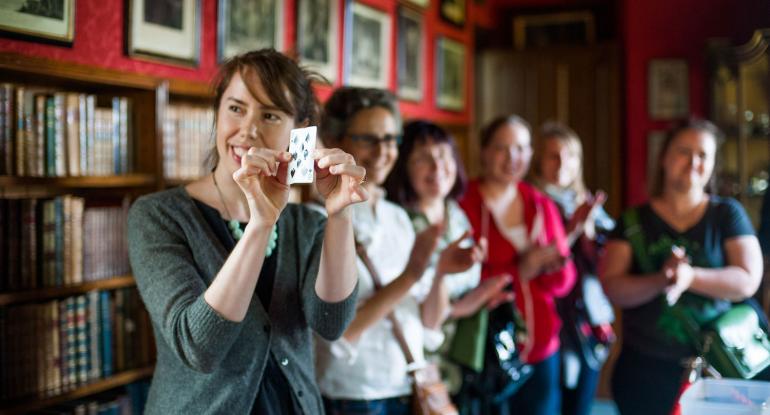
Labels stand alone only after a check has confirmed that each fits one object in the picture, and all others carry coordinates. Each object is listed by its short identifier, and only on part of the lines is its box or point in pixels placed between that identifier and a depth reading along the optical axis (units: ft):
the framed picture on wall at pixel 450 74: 17.60
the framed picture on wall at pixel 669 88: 17.88
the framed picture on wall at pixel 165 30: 8.79
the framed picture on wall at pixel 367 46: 13.85
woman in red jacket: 9.63
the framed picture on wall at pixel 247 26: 10.39
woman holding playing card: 4.52
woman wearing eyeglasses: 6.75
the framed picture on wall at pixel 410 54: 15.78
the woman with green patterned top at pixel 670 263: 7.75
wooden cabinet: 15.85
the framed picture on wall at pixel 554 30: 19.97
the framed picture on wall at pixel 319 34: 12.26
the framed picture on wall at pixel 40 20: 7.03
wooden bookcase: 7.21
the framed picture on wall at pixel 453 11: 17.64
